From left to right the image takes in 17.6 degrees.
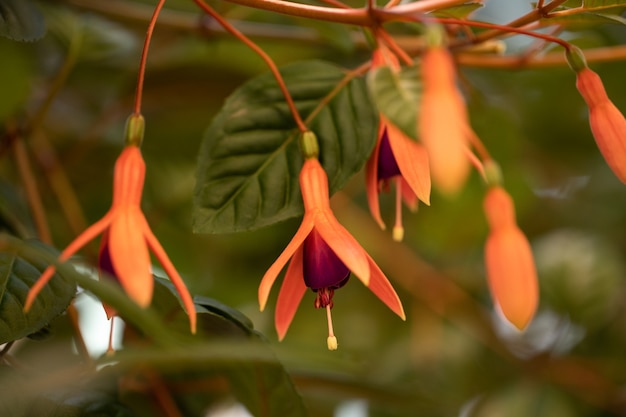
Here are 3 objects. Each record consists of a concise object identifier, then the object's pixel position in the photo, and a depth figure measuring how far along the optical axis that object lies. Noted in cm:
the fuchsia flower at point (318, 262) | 41
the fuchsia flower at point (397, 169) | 42
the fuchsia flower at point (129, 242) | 39
